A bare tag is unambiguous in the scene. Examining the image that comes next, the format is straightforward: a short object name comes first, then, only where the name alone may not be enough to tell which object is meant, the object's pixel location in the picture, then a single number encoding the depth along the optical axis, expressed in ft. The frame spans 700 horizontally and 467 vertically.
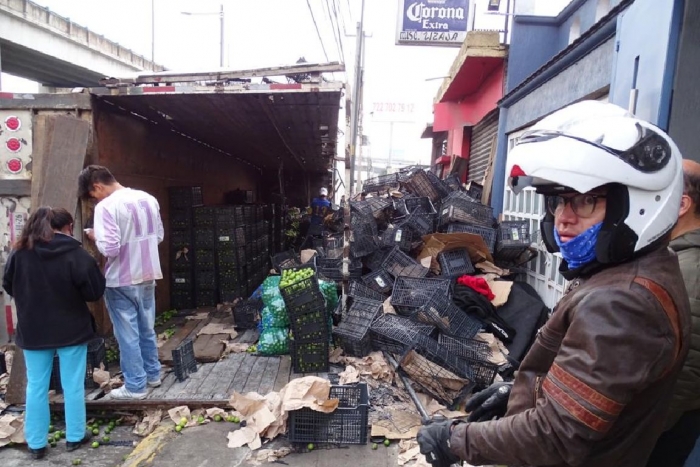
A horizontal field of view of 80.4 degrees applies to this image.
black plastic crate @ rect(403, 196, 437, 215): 27.56
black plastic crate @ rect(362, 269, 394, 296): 20.99
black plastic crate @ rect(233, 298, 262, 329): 20.84
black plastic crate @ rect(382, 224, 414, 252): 23.18
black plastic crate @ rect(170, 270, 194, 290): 24.63
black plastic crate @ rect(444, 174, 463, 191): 31.10
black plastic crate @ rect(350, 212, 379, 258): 23.50
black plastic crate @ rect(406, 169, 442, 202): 30.07
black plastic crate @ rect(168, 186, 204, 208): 24.23
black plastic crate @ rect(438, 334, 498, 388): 14.70
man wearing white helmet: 3.59
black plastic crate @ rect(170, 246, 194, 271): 24.38
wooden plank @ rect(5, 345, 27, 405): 13.47
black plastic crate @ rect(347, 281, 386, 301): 20.57
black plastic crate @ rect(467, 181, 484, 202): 30.03
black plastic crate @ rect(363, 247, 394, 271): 23.11
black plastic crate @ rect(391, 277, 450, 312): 18.11
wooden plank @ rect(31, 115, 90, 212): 14.83
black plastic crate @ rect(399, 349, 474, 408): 13.88
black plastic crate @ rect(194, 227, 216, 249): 24.63
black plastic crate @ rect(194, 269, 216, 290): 24.93
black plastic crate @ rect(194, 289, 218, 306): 25.04
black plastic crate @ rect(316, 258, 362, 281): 22.61
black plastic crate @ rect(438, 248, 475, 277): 21.08
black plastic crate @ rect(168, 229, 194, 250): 24.39
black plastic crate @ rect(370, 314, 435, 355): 16.07
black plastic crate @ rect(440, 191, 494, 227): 23.98
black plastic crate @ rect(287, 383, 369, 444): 11.19
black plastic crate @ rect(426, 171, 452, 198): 30.25
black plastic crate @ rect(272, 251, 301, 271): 25.45
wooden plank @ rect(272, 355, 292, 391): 14.82
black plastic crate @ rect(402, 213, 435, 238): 24.13
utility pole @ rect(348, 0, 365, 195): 22.52
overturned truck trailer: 15.28
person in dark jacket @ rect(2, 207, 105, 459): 10.88
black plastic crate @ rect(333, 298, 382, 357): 16.34
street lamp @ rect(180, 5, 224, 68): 49.42
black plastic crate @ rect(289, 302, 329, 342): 15.44
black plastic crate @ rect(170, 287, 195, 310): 24.71
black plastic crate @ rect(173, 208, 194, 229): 24.29
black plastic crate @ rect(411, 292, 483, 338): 16.79
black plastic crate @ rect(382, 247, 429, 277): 20.67
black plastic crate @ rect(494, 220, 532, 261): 21.72
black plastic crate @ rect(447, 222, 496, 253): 22.77
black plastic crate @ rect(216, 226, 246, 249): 24.86
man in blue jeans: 12.95
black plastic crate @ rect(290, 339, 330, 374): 15.51
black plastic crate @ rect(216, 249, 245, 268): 25.09
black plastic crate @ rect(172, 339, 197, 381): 14.83
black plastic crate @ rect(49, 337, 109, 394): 13.75
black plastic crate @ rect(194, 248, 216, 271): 24.76
